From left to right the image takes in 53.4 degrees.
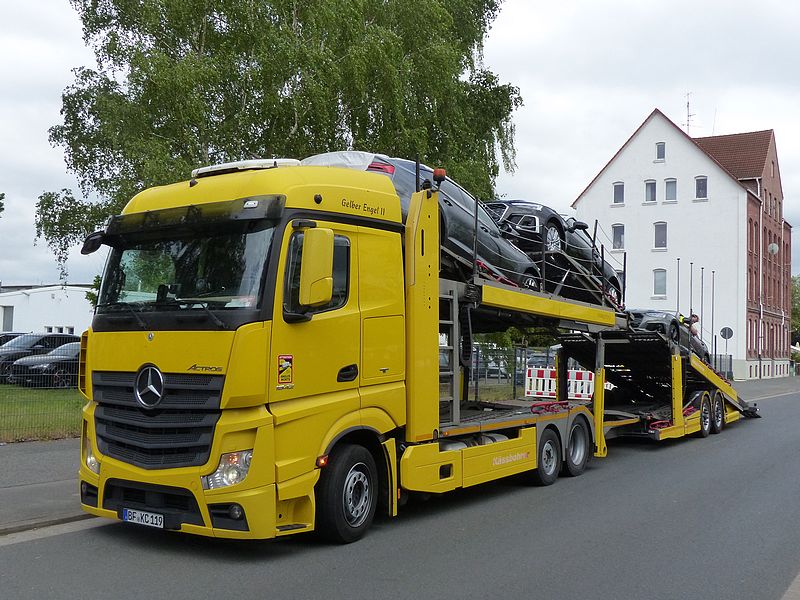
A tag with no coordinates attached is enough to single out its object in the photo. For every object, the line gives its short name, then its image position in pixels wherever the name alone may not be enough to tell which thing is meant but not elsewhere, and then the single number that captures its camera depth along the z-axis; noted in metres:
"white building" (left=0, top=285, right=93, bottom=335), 47.12
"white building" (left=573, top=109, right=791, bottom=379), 47.72
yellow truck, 5.98
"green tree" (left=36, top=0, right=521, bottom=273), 18.80
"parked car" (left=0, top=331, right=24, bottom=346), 22.91
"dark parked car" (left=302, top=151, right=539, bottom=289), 8.19
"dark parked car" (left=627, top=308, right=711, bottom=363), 14.02
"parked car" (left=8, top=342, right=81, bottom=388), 12.65
